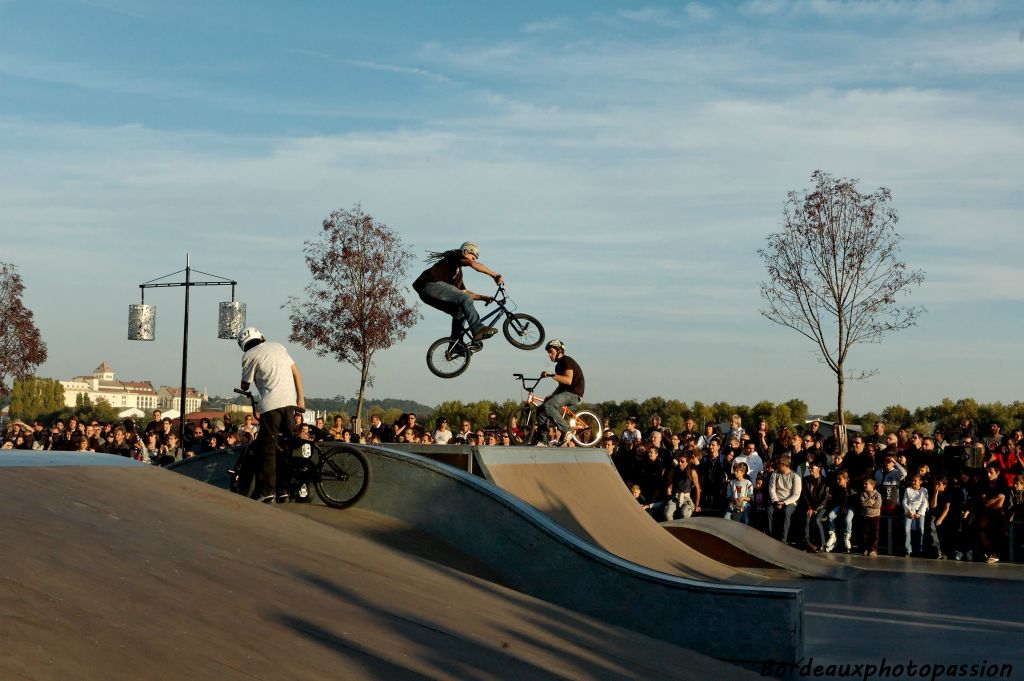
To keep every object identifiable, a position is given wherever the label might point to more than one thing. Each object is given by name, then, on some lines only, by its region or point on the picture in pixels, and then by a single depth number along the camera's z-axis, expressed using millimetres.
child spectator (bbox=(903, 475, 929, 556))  16234
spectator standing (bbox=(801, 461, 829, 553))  16969
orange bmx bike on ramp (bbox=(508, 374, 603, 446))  15547
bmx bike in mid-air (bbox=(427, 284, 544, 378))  13961
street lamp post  25106
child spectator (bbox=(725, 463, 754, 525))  17203
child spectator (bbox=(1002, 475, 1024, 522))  15742
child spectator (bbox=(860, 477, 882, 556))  16489
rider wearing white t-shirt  9500
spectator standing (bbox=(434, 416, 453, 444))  17734
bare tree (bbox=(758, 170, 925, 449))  24266
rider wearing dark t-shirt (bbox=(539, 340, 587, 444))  14742
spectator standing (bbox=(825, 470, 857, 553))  16984
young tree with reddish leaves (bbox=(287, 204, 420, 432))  28859
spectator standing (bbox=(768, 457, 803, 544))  16844
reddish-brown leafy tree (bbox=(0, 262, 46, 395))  35062
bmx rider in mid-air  13078
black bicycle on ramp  9906
